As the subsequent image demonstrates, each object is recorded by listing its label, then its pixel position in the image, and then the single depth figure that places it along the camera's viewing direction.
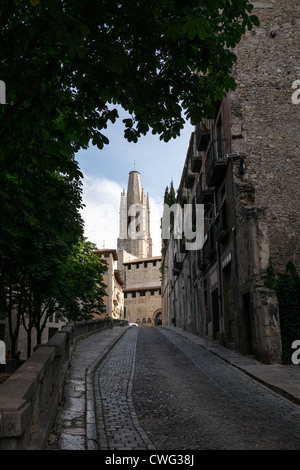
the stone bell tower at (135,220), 114.75
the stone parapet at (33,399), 2.86
